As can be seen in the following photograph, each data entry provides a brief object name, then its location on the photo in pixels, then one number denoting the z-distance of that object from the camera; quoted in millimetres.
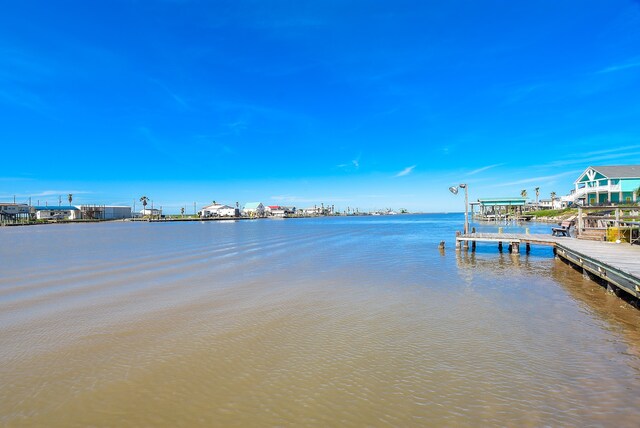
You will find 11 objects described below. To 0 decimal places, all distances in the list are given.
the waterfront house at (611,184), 53812
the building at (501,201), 79938
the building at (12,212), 101700
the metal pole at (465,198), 31572
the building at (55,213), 126375
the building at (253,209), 188500
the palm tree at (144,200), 157500
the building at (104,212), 130875
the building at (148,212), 168250
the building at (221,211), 172138
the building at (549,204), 108719
